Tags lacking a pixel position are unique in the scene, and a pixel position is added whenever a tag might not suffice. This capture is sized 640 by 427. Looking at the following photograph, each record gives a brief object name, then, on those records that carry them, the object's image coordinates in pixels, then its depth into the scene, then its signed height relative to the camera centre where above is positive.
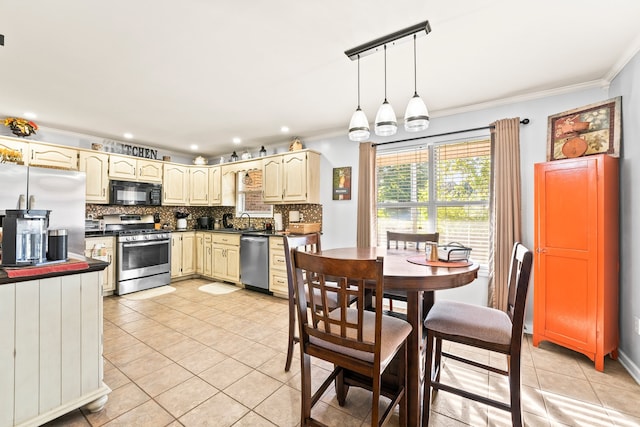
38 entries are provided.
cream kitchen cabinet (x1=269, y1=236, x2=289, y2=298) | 4.06 -0.79
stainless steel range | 4.18 -0.61
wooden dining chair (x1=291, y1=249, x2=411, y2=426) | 1.23 -0.60
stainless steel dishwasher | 4.25 -0.73
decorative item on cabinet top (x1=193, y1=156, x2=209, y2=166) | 5.57 +1.07
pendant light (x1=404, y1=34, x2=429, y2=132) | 1.94 +0.69
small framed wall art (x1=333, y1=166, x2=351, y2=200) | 4.08 +0.47
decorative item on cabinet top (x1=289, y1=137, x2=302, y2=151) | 4.36 +1.09
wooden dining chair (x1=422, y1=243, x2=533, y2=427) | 1.44 -0.64
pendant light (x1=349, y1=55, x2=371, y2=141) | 2.16 +0.69
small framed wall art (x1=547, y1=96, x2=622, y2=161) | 2.35 +0.75
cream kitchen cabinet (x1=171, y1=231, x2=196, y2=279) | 4.93 -0.69
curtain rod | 2.91 +0.96
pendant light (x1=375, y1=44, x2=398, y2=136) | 2.03 +0.68
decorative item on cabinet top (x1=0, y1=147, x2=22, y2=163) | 3.07 +0.66
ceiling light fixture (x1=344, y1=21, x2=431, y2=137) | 1.88 +0.79
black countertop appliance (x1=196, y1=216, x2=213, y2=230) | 5.63 -0.16
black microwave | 4.38 +0.36
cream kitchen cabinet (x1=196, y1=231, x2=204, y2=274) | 5.20 -0.69
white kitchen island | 1.44 -0.73
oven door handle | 4.21 -0.45
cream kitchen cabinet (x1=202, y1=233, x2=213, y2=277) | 5.06 -0.73
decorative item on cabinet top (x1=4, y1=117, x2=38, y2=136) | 3.42 +1.11
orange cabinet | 2.22 -0.34
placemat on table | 1.80 -0.32
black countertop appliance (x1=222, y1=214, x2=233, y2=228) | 5.66 -0.12
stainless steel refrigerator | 3.03 +0.27
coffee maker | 1.56 -0.13
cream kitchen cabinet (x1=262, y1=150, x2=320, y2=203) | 4.18 +0.58
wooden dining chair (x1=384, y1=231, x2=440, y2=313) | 2.60 -0.22
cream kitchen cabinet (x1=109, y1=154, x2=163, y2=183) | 4.41 +0.76
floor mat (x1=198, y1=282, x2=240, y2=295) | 4.36 -1.19
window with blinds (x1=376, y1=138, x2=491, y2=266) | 3.19 +0.28
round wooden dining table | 1.46 -0.37
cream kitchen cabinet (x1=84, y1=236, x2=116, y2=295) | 3.94 -0.52
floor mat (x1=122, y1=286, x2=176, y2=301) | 4.08 -1.19
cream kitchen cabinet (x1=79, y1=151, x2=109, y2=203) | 4.10 +0.62
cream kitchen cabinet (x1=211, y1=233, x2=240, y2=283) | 4.67 -0.71
